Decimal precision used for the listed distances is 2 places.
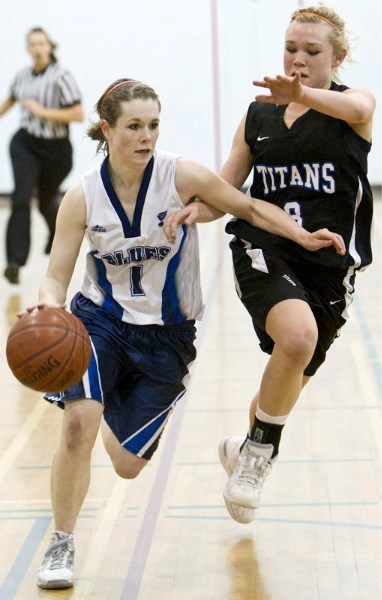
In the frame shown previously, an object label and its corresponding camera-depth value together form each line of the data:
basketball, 6.58
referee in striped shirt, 18.91
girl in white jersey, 7.29
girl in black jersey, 7.68
